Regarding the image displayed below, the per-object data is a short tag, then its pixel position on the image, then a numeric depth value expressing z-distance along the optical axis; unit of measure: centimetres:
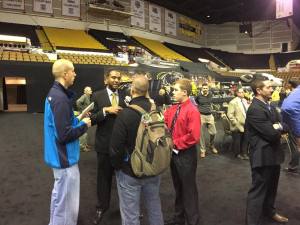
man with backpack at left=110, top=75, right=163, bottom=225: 209
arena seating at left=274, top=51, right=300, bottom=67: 2295
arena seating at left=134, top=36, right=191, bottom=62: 1816
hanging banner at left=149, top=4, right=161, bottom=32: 2034
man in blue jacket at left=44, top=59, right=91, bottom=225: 214
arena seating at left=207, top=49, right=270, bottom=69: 2383
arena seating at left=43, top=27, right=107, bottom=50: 1481
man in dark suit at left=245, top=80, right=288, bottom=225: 260
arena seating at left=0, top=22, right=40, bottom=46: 1398
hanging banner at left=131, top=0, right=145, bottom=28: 1920
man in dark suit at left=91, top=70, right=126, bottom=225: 286
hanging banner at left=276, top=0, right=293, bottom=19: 1342
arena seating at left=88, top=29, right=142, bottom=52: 1698
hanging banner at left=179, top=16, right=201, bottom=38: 2282
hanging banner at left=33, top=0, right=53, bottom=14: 1573
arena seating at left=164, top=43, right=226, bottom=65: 2110
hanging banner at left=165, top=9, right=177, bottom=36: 2150
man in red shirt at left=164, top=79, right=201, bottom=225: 273
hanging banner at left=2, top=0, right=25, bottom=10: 1477
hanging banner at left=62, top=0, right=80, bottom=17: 1673
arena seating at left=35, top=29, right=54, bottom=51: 1404
